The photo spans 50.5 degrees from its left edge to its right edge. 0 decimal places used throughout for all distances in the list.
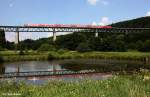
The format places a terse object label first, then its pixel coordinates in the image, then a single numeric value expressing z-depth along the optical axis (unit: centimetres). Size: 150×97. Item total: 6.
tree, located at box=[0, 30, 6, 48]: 6755
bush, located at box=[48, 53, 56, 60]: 4902
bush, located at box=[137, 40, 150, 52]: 6584
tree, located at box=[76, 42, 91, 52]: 6534
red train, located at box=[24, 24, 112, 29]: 7005
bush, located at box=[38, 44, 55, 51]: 6580
